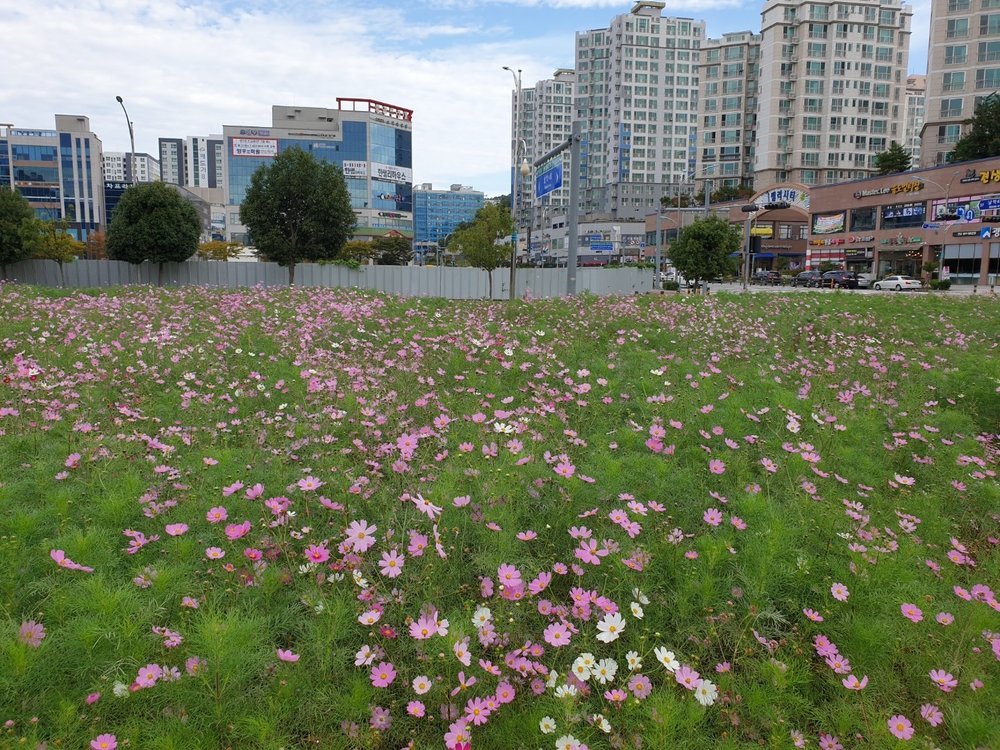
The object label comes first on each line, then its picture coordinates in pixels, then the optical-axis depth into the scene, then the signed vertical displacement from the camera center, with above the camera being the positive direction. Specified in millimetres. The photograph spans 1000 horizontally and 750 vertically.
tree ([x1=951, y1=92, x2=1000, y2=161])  54562 +12366
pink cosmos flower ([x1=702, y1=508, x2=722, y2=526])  3326 -1217
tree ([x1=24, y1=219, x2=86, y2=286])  29922 +1641
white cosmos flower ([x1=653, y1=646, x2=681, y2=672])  2479 -1454
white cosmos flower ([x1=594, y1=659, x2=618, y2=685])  2446 -1476
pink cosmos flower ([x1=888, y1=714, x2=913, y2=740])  2361 -1621
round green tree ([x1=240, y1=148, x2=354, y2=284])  32844 +3538
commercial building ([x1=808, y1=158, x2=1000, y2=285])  48656 +4868
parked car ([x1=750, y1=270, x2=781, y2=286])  60725 +122
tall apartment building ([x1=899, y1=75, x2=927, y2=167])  147250 +38636
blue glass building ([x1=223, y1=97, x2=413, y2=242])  125000 +24833
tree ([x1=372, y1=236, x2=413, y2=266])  92750 +3891
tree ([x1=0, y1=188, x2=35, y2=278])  29141 +2304
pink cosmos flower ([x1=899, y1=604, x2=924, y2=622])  2812 -1433
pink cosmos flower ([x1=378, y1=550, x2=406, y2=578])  2760 -1227
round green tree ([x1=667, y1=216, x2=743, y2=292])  36938 +1742
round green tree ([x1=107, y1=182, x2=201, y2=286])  30625 +2390
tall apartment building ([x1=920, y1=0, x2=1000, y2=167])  62656 +20982
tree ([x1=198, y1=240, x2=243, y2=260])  85294 +3419
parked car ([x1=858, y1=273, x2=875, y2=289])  51453 -31
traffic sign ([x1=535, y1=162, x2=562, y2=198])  18141 +2818
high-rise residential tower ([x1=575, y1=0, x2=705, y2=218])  131000 +36506
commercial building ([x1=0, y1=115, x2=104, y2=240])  121625 +20364
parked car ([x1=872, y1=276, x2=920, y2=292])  42981 -221
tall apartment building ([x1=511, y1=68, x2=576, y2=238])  160500 +41299
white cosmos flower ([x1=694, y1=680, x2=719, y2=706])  2400 -1527
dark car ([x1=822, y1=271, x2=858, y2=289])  49625 -33
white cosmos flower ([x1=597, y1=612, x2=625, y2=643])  2596 -1382
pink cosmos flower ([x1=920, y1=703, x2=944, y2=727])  2478 -1653
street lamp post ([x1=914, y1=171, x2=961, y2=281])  50938 +5383
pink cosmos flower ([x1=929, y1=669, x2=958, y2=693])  2566 -1569
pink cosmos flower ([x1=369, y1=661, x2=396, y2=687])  2367 -1458
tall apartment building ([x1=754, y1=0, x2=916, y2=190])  89062 +26725
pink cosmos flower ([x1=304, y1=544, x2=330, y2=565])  2961 -1254
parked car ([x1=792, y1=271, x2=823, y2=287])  55188 +36
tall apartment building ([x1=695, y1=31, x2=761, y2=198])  102688 +27567
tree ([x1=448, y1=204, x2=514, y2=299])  32750 +2022
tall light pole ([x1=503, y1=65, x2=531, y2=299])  26384 +3396
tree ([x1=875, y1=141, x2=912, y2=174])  67812 +12404
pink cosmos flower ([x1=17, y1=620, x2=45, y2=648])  2354 -1292
